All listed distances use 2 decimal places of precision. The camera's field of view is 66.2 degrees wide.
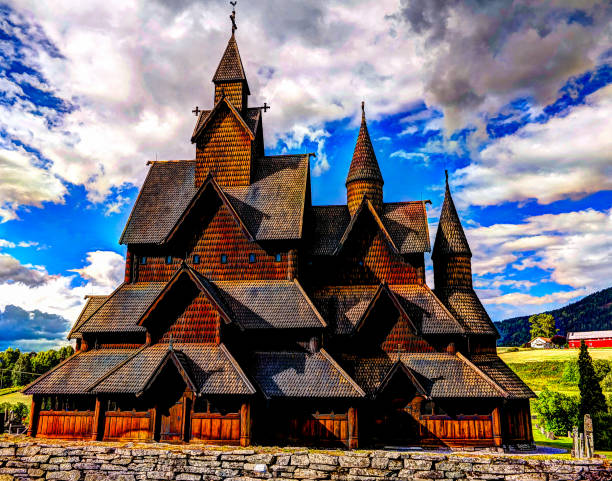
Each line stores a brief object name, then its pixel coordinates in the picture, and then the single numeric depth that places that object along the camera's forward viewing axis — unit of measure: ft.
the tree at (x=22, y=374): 253.24
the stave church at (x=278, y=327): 59.67
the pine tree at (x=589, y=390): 95.35
